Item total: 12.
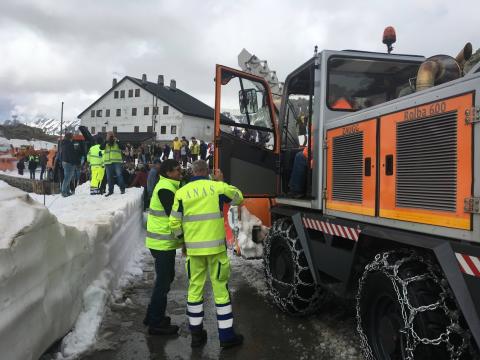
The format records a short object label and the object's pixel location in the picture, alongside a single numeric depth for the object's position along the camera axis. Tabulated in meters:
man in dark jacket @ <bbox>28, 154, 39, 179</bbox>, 23.61
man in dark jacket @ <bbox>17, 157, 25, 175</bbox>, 25.69
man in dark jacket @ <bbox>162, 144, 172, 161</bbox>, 24.17
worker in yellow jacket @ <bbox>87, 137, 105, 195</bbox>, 12.00
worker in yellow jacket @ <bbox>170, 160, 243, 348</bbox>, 4.20
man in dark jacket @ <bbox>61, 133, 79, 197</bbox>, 11.38
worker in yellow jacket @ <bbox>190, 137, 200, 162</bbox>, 24.19
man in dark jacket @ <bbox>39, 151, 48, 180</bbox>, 22.50
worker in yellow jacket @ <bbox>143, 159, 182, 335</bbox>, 4.54
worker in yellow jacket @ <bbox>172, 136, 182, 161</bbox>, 23.98
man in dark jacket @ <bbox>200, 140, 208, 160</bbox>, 23.45
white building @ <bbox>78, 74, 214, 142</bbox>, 57.38
